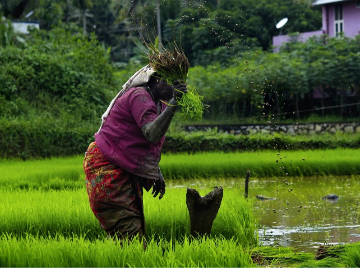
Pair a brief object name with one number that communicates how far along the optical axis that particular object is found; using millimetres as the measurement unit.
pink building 36931
